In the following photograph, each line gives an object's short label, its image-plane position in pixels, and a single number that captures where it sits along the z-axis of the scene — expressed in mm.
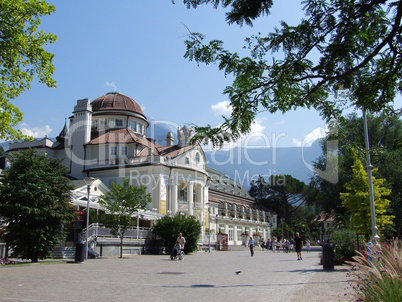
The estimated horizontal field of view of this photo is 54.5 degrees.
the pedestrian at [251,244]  32644
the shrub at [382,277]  5211
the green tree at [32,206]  18812
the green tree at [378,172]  39219
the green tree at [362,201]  22712
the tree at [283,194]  99000
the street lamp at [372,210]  14332
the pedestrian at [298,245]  26030
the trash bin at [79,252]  19794
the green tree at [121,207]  27547
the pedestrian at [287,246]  42712
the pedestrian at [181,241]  25467
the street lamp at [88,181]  22238
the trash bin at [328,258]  15859
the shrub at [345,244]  18203
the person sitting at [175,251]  25117
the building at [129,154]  52062
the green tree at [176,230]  34344
